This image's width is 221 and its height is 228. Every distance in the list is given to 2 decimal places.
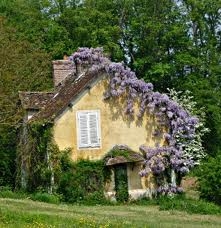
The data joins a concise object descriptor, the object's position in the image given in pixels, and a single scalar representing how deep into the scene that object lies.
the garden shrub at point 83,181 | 31.41
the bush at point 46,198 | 29.73
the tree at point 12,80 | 39.22
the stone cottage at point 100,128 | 32.59
